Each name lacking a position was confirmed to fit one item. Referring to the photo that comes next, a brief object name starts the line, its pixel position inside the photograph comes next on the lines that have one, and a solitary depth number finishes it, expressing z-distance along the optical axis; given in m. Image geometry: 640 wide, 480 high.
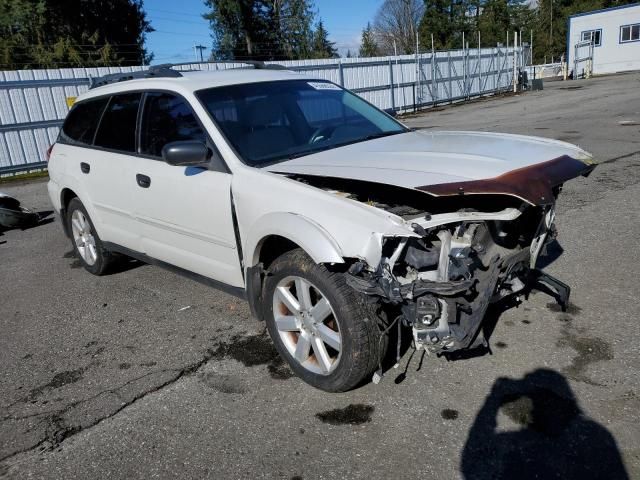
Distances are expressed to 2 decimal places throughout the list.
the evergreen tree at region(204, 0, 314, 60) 39.98
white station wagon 2.71
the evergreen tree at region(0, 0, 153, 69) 26.27
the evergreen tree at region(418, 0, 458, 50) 51.91
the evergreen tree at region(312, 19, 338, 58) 44.50
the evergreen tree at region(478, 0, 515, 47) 53.31
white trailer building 35.09
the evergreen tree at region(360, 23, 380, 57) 50.88
